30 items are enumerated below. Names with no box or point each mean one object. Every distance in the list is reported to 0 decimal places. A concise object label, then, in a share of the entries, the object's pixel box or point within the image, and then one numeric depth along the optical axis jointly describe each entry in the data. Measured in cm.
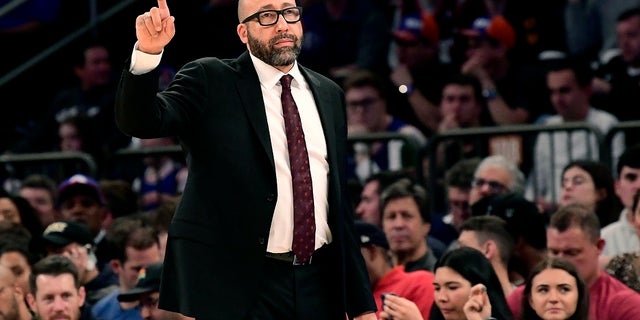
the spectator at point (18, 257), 1836
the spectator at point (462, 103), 2189
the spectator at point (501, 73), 2233
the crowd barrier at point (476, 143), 1973
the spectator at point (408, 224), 1841
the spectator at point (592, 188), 1870
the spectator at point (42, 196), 2239
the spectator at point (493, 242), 1708
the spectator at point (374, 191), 2037
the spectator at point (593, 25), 2317
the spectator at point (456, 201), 1997
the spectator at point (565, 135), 2017
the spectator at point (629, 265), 1650
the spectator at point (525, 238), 1778
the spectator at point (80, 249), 1887
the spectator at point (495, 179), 1937
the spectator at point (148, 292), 1744
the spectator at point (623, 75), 2133
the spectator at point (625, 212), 1795
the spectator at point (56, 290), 1697
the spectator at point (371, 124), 2180
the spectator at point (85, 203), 2173
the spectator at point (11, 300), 1709
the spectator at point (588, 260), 1573
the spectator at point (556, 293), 1516
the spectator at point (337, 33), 2519
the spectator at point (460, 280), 1544
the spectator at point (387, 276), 1683
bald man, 1136
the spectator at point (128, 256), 1817
